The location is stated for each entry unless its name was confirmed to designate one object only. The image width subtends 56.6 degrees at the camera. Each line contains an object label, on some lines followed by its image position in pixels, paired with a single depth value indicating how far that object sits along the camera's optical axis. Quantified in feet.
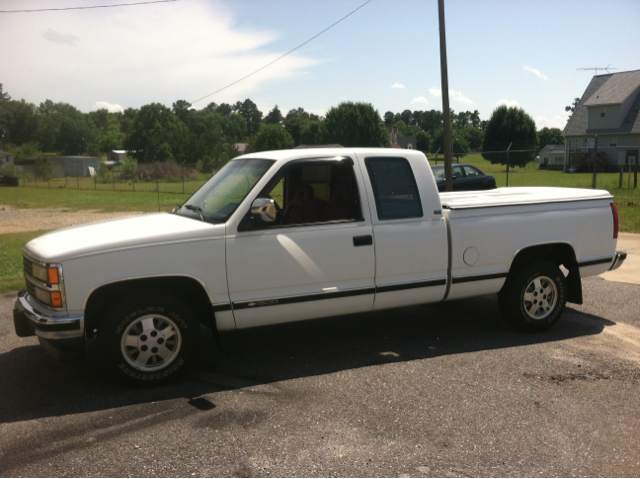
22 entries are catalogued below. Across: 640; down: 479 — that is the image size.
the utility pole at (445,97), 51.39
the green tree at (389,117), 632.18
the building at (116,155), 436.84
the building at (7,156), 312.66
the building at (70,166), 294.05
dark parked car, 76.89
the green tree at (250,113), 629.92
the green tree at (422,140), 490.90
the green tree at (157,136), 274.57
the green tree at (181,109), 419.95
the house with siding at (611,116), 171.42
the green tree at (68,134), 419.74
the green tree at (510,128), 243.60
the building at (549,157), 267.61
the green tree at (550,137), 392.47
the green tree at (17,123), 436.35
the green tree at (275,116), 593.83
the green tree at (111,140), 490.90
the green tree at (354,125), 300.20
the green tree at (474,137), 448.24
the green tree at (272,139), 309.83
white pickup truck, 15.28
